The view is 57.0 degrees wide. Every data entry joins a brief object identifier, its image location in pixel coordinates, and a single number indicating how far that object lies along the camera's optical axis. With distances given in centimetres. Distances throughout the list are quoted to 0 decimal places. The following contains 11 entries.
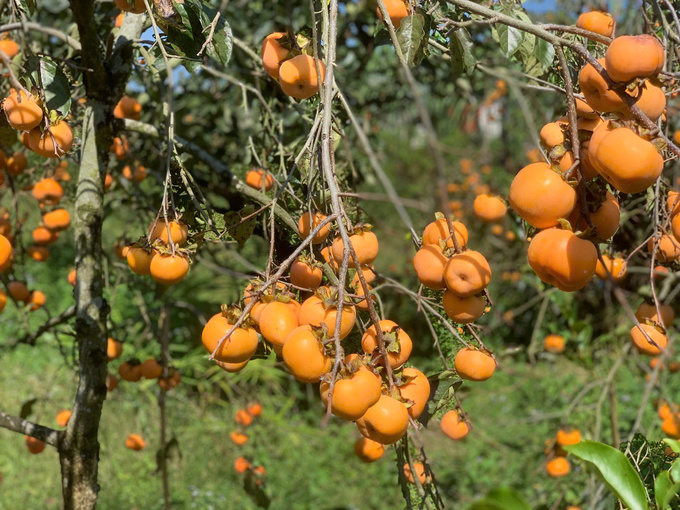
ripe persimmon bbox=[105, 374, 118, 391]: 209
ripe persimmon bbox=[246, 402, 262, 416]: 321
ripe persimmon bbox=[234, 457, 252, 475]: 273
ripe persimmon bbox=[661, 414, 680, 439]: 208
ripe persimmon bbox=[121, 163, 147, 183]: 201
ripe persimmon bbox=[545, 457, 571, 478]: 255
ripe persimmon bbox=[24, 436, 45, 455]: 223
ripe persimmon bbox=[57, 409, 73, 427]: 234
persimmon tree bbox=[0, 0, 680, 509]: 79
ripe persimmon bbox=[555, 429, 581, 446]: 260
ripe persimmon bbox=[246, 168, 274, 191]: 169
